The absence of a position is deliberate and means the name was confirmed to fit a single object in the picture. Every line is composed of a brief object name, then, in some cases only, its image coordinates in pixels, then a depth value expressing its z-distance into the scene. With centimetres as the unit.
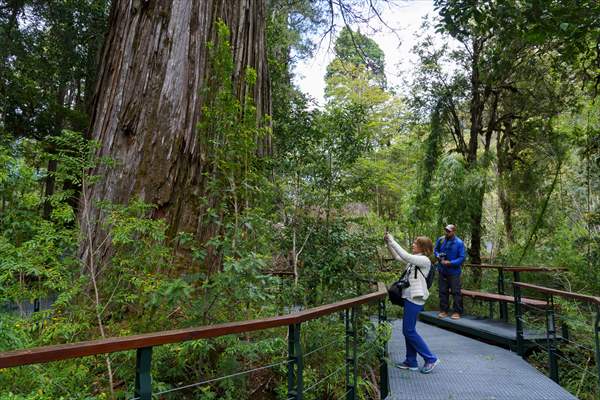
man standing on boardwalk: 679
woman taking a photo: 442
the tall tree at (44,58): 838
